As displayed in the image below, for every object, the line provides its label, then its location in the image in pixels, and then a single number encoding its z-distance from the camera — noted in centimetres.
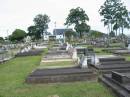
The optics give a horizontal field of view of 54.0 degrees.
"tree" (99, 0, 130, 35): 2905
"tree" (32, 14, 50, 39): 4318
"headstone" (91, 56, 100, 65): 808
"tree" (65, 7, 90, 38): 3589
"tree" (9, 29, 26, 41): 4154
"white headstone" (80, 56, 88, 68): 717
